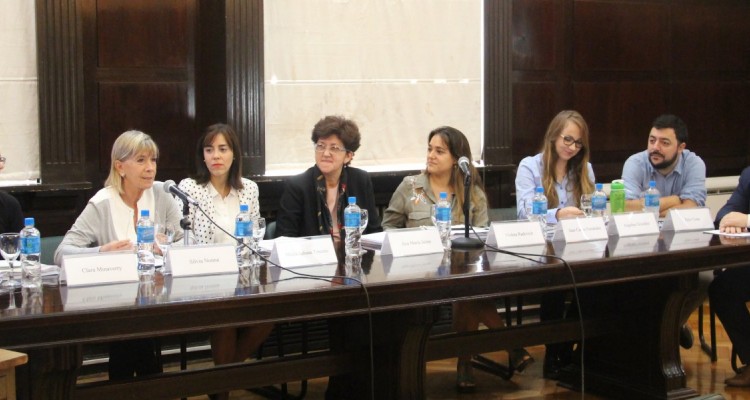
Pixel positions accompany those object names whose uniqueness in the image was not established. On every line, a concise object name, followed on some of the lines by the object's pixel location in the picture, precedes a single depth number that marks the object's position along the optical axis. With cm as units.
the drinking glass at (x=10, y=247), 289
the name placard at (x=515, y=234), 359
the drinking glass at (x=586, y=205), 431
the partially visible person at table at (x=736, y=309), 421
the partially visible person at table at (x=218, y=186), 410
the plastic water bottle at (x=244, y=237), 327
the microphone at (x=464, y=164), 354
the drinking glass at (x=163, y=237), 324
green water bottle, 428
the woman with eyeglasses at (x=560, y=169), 454
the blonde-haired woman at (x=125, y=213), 348
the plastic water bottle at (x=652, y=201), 436
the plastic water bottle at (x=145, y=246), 300
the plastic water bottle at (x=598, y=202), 422
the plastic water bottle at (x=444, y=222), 357
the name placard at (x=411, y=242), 339
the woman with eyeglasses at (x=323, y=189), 410
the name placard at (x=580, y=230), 373
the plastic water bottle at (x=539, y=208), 383
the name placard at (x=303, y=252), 315
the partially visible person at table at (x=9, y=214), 367
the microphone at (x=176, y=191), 317
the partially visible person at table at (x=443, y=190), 425
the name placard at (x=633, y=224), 390
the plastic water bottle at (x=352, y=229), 341
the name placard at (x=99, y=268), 277
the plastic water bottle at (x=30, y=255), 283
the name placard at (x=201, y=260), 294
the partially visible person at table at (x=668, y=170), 481
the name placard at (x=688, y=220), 407
